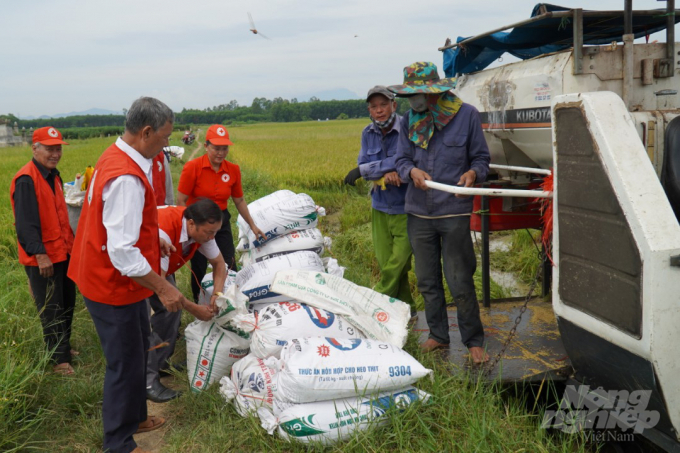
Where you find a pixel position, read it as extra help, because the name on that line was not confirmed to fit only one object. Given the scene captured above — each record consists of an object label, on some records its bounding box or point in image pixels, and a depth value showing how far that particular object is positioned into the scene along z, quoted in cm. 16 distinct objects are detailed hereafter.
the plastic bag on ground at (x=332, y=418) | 265
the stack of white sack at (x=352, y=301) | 337
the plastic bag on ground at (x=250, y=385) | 292
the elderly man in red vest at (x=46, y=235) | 373
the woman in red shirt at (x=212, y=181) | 457
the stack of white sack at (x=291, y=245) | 461
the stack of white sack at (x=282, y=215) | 463
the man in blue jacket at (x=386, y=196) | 427
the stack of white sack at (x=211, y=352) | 335
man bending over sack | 320
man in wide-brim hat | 329
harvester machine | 202
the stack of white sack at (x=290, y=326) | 313
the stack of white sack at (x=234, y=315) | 323
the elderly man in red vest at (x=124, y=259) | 243
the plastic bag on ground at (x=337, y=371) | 270
